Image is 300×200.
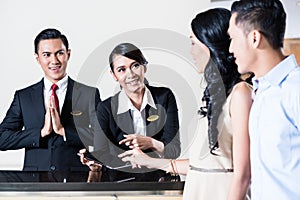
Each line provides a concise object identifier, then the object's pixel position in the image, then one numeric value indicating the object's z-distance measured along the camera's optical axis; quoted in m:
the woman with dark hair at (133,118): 2.04
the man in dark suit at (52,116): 2.32
